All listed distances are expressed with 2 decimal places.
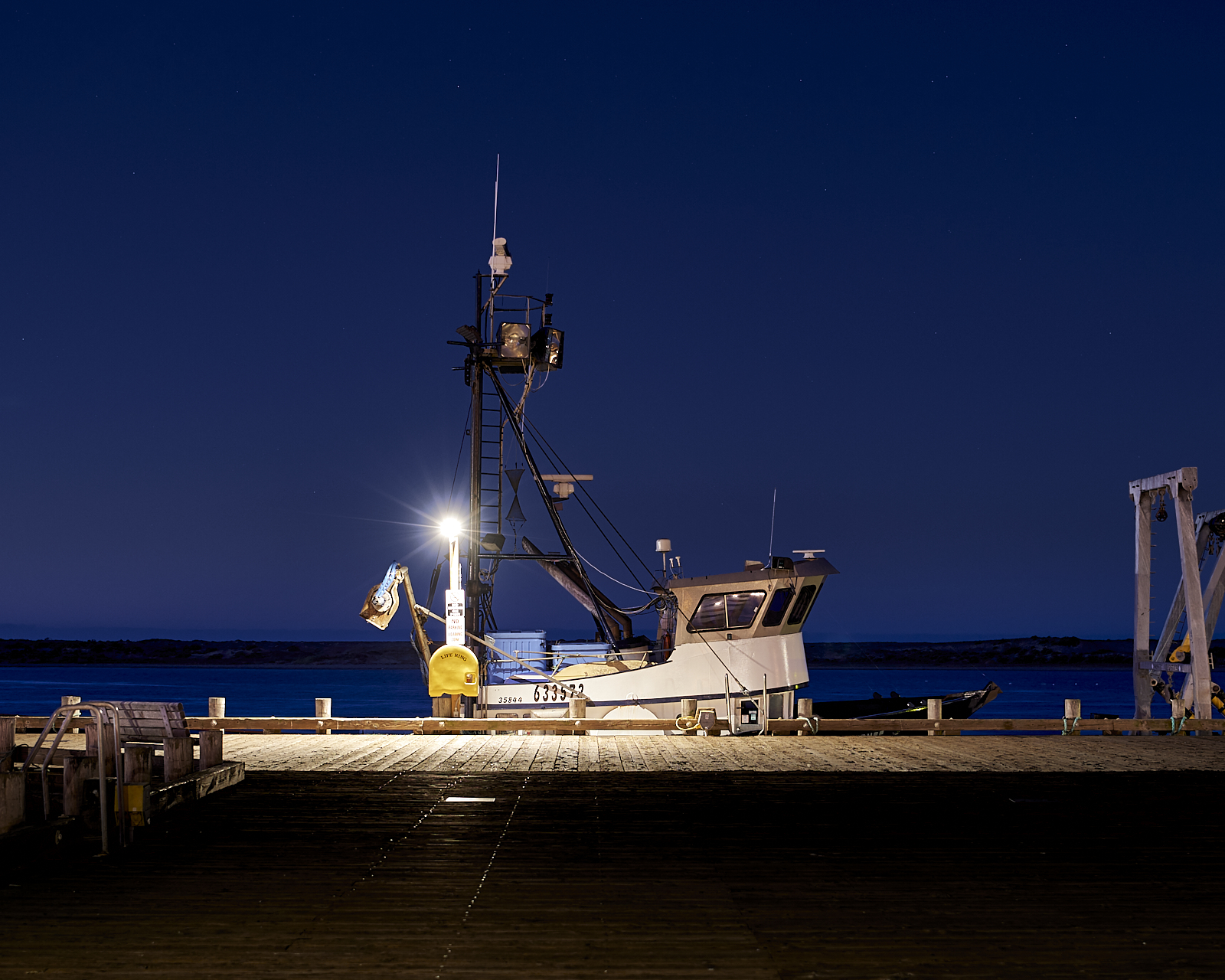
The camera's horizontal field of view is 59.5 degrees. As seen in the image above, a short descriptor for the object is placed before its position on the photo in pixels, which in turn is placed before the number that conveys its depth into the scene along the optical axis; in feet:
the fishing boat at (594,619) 72.90
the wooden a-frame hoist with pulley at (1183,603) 60.75
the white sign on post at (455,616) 63.31
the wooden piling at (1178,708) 62.39
